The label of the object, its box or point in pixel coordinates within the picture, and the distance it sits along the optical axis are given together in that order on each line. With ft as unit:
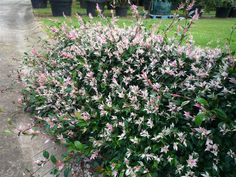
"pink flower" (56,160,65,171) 4.73
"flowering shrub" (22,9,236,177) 4.19
